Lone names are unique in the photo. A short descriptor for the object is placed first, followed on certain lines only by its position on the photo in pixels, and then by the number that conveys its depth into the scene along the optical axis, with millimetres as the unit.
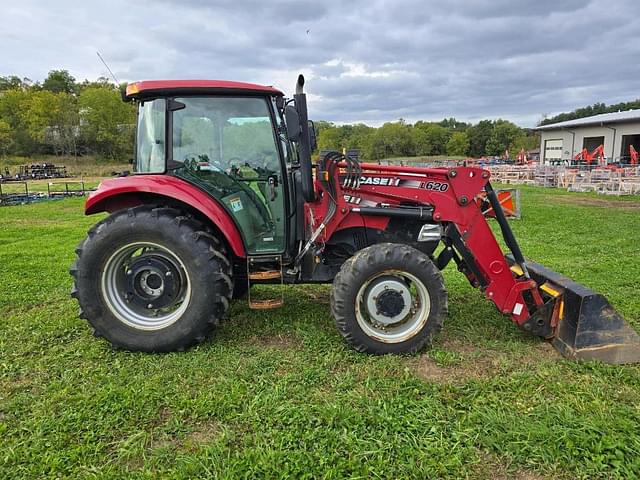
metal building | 36838
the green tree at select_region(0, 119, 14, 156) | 52562
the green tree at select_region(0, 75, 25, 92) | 77250
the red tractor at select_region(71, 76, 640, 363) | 3902
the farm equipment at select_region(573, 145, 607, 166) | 31297
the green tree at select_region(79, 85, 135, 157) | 46969
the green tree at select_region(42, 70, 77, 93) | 82375
